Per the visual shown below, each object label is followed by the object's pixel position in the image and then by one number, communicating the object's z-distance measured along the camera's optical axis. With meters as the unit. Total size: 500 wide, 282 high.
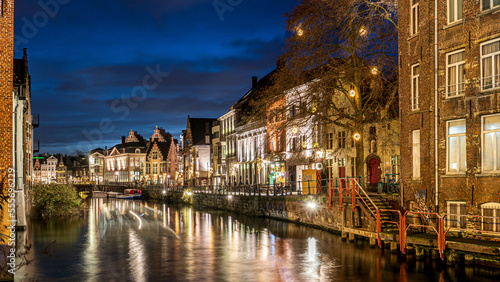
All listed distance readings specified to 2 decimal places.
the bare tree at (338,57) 30.58
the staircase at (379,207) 25.12
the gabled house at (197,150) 92.50
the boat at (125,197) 97.58
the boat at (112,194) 105.81
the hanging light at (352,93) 30.45
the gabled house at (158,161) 130.62
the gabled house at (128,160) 144.62
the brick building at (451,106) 20.78
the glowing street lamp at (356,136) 30.98
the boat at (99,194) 111.75
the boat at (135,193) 98.72
